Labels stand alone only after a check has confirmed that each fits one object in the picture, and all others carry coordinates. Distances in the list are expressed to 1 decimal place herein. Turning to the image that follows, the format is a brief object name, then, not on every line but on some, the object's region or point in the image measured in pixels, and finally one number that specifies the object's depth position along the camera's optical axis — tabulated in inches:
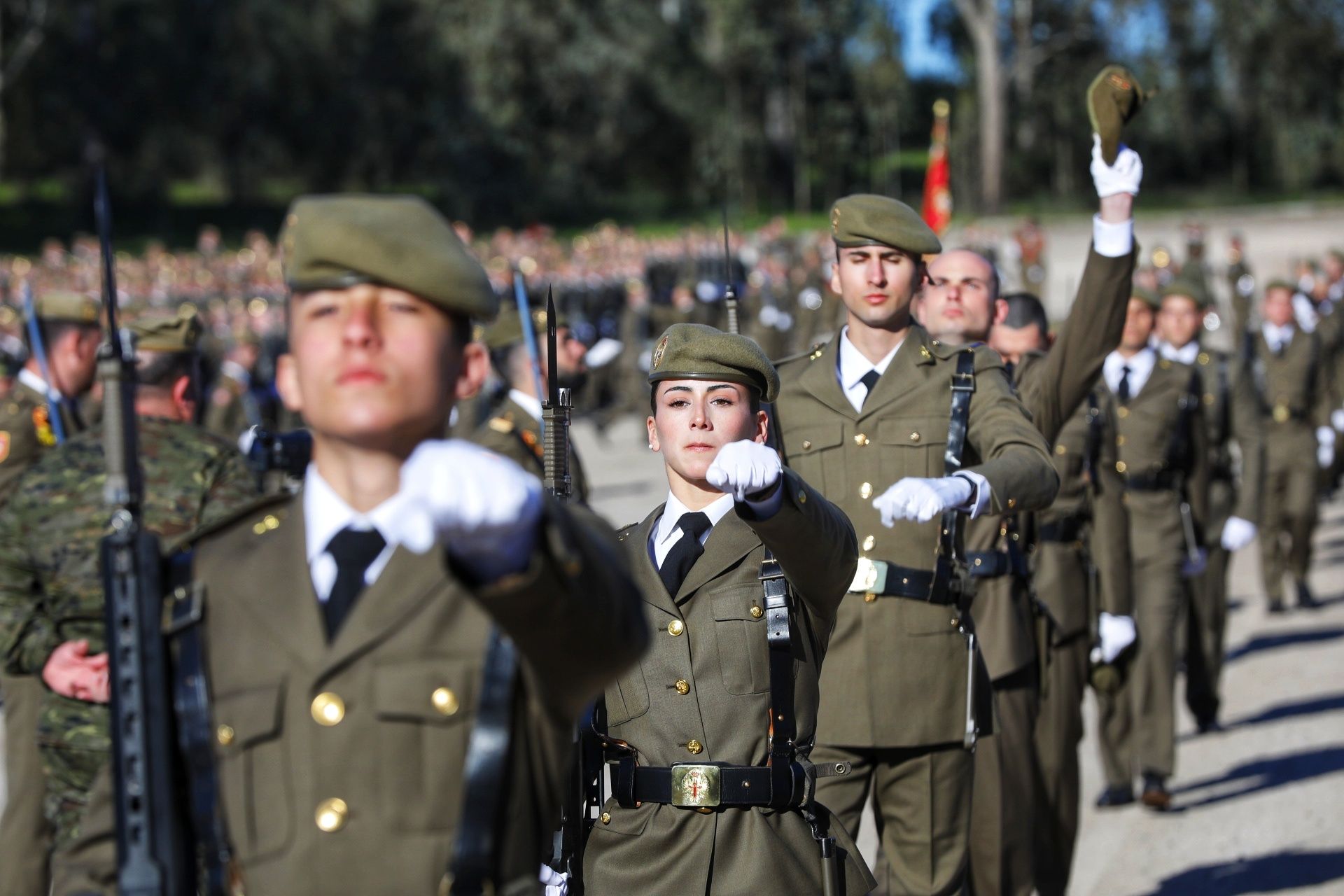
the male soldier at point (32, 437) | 435.8
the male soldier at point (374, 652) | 197.3
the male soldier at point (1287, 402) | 1077.8
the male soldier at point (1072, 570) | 550.6
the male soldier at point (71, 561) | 324.2
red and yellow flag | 1515.7
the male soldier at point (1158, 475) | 695.7
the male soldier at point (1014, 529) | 427.8
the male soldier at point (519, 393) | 528.4
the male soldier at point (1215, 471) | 770.8
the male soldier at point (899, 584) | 404.2
